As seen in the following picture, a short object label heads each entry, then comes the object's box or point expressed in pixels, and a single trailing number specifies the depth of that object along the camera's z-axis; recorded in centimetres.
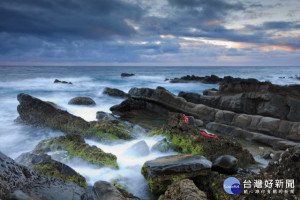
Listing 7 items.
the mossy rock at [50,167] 558
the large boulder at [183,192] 411
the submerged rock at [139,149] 784
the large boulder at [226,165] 604
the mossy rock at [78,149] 710
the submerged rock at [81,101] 1936
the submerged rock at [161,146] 811
